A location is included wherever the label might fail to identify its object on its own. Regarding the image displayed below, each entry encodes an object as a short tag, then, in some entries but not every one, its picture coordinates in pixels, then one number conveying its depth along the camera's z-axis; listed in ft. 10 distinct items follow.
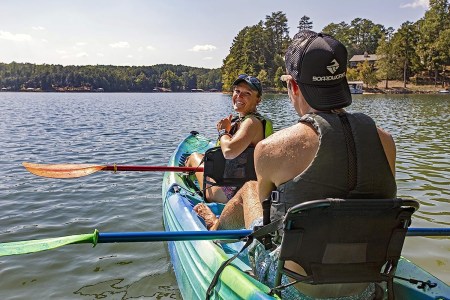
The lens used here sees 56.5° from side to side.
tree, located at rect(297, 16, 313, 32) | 323.98
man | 7.16
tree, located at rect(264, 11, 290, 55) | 332.19
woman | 15.31
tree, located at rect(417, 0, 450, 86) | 231.09
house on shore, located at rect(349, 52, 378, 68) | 303.68
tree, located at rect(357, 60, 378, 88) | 243.40
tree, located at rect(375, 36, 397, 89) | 242.78
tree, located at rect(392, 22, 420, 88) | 241.16
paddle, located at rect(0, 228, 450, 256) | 9.10
